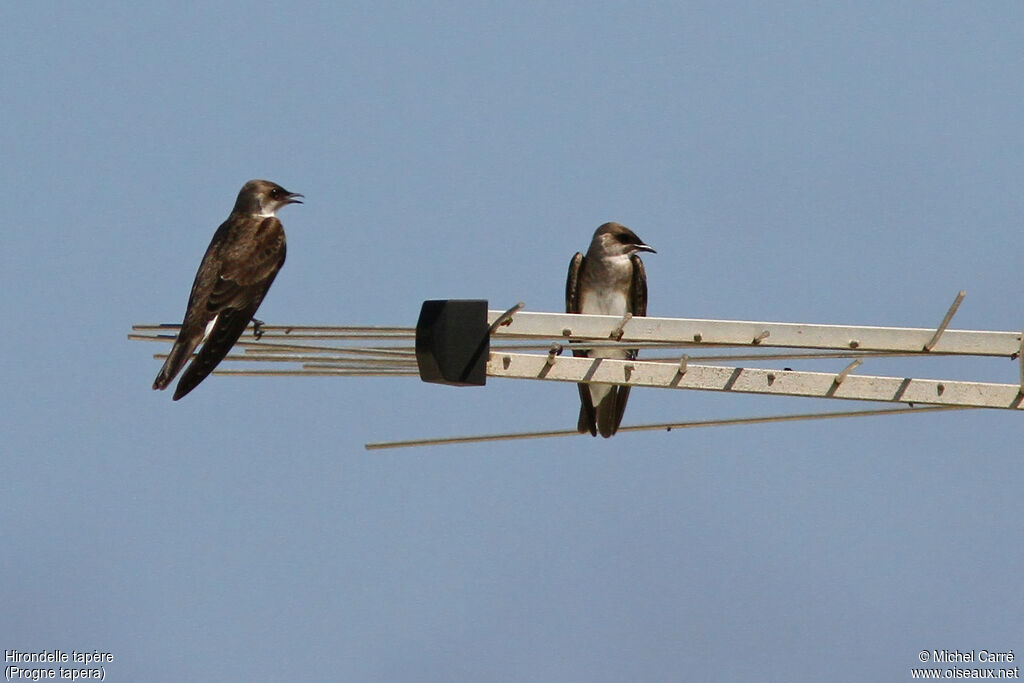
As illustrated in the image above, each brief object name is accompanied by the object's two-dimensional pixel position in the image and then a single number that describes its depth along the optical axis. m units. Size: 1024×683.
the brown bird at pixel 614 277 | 13.60
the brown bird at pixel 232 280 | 10.23
